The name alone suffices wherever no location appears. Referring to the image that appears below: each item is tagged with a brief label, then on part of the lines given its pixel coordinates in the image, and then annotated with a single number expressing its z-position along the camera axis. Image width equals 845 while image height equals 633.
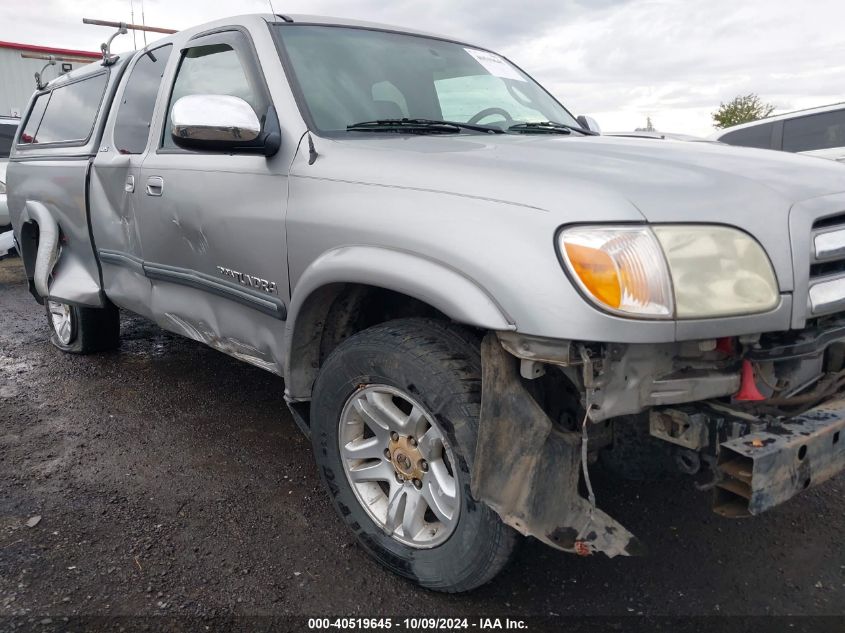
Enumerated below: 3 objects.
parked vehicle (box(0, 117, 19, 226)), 9.34
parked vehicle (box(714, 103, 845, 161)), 7.65
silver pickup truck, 1.69
